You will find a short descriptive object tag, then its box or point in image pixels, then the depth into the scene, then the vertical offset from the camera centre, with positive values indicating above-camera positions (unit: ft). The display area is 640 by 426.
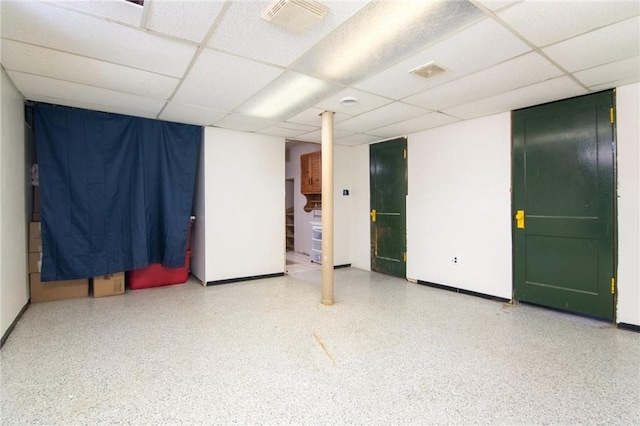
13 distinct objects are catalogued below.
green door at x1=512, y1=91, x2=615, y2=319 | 10.77 +0.24
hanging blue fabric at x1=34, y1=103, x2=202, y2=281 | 12.49 +1.10
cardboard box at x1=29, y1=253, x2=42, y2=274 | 12.39 -1.93
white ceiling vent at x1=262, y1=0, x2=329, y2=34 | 6.17 +4.17
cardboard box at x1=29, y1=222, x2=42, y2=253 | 12.40 -0.94
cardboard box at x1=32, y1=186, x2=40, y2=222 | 12.93 +0.46
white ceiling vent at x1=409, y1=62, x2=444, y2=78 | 8.77 +4.14
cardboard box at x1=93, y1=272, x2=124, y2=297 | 13.60 -3.18
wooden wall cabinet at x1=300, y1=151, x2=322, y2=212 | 23.00 +2.63
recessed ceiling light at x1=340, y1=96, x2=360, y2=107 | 11.37 +4.21
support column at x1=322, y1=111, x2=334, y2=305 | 12.90 +0.40
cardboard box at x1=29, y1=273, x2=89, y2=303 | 12.61 -3.18
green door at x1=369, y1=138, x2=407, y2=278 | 17.51 +0.34
